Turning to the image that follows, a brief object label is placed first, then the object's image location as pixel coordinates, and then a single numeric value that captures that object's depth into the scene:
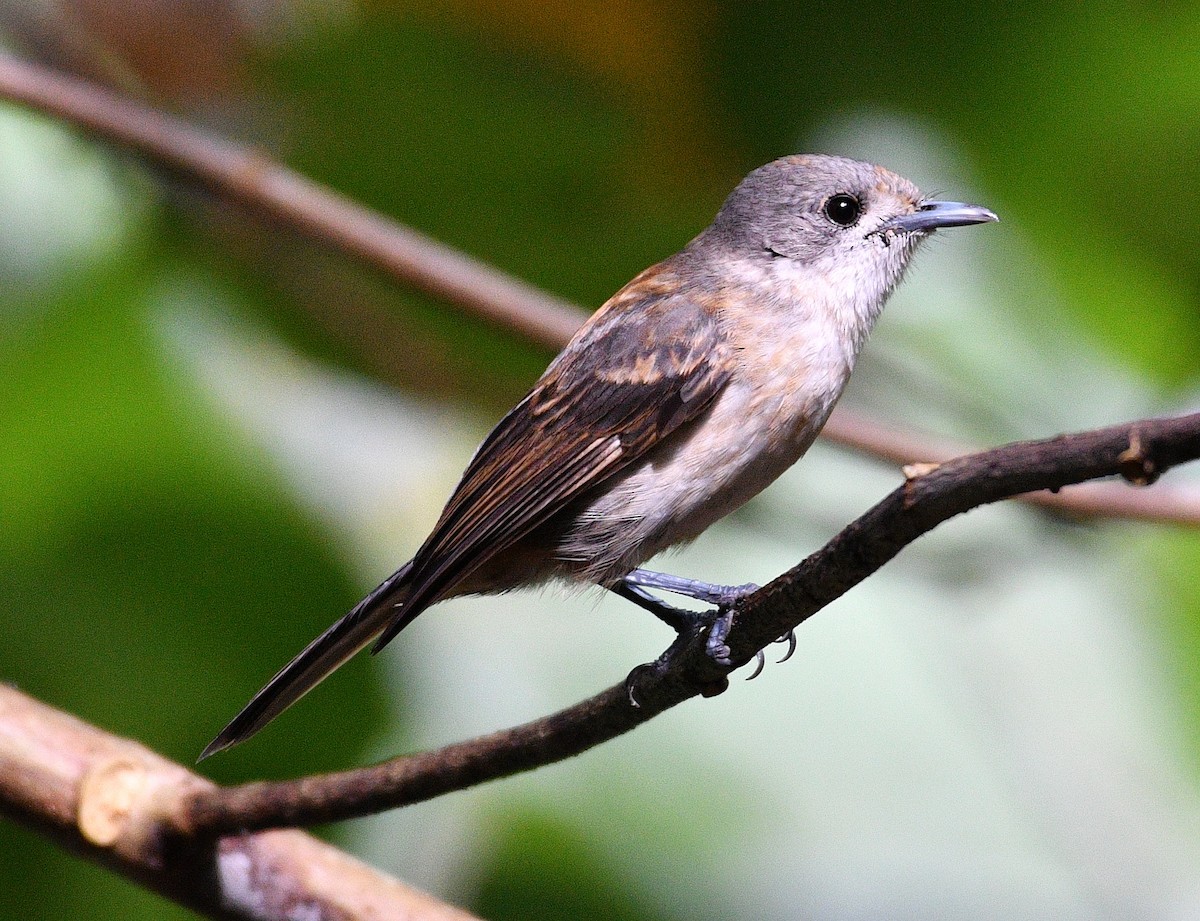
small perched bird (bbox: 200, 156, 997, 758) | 4.68
